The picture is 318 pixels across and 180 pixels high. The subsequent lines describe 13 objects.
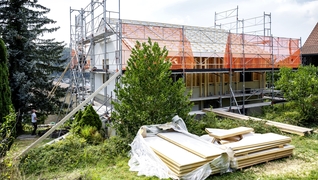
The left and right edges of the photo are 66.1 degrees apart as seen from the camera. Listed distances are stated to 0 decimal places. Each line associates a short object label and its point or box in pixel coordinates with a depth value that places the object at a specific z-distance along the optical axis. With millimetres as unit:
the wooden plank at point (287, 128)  10882
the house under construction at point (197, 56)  14109
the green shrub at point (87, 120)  11203
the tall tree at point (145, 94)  9086
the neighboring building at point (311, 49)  23611
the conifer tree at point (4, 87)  8419
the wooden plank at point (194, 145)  6605
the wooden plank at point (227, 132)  8695
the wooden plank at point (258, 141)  7449
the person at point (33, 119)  14344
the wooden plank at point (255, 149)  7219
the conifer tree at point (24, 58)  15084
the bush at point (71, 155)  7922
